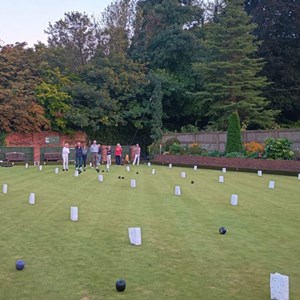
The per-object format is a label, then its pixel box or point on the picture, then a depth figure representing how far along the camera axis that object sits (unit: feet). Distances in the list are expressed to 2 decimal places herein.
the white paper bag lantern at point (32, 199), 28.45
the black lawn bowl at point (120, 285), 11.93
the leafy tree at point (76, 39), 111.66
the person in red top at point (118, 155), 75.70
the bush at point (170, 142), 91.30
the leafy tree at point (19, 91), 91.33
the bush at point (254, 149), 67.91
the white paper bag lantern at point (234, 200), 28.64
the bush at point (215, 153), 75.41
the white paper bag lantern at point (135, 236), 17.22
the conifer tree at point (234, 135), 72.26
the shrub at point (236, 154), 69.41
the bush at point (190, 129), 98.75
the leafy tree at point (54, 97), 98.98
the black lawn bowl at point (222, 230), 19.46
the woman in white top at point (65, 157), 62.03
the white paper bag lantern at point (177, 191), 33.46
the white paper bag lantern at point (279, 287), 11.27
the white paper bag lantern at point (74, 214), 22.55
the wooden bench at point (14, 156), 89.96
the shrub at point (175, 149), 86.09
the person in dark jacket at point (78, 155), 60.34
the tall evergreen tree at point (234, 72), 89.73
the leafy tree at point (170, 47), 110.59
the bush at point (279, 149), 63.55
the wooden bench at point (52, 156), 95.38
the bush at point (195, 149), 81.14
